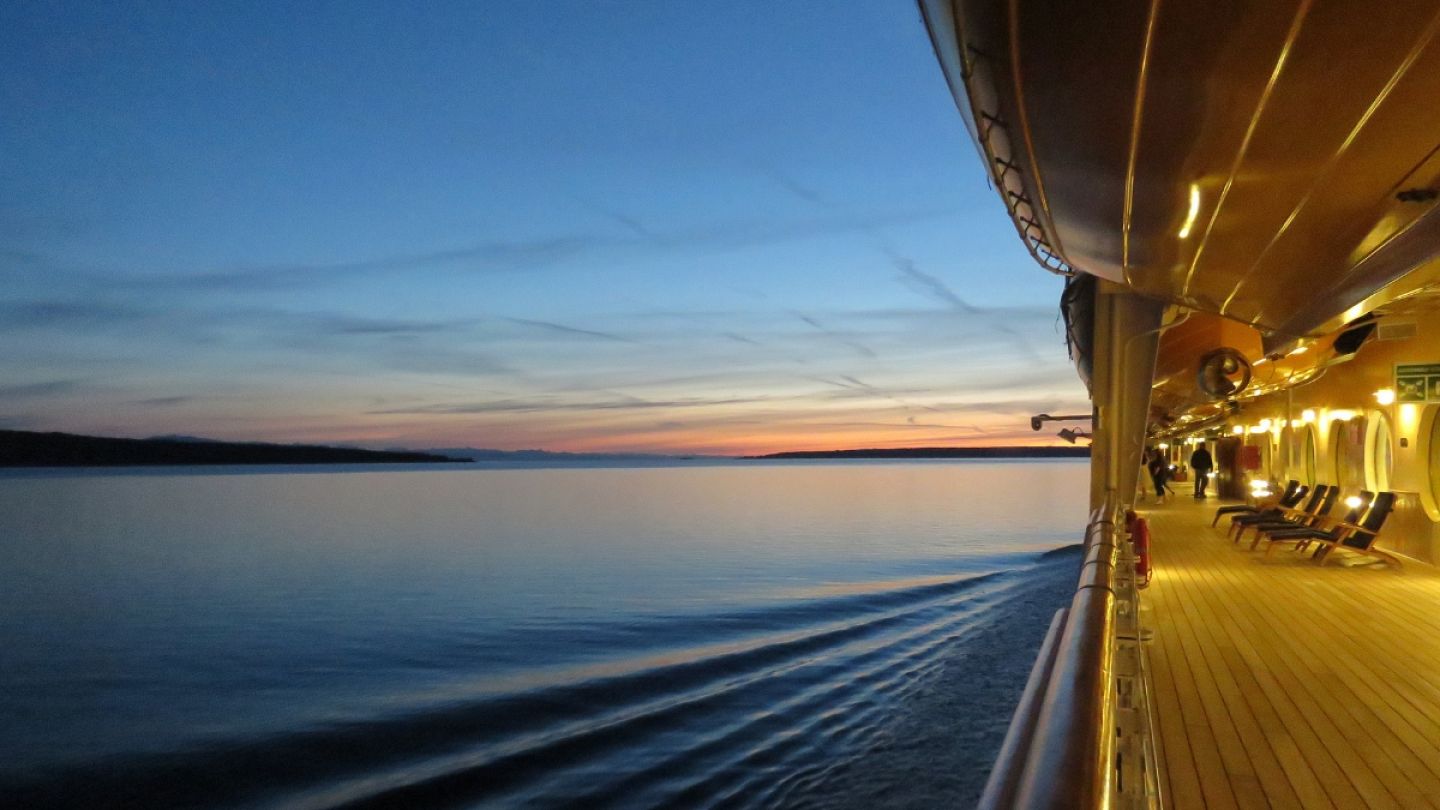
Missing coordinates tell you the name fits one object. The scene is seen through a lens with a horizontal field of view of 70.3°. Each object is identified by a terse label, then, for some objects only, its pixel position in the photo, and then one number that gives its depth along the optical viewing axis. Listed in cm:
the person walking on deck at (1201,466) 2473
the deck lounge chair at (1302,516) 1215
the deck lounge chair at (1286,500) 1448
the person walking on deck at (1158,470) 2565
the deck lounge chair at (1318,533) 1039
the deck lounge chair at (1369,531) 1000
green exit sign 926
